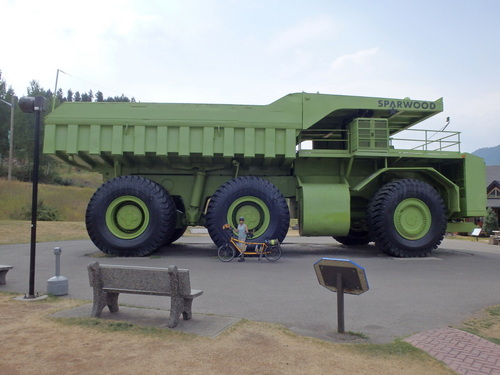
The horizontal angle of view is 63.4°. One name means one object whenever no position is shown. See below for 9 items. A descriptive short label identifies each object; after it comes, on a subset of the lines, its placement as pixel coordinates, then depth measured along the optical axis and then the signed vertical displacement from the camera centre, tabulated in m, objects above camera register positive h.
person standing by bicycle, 11.23 -0.82
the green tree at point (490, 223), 28.88 -0.95
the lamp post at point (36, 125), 6.50 +1.31
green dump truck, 11.84 +1.35
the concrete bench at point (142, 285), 4.89 -1.00
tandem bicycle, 11.23 -1.19
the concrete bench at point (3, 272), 7.40 -1.26
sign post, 4.61 -0.82
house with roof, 30.84 +1.19
